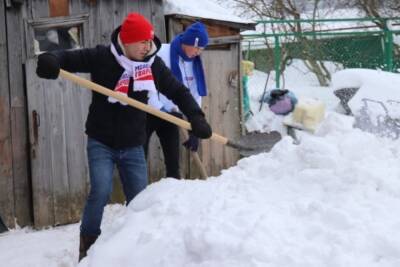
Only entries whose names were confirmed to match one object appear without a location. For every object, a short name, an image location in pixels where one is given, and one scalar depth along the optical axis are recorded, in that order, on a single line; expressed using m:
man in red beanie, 3.73
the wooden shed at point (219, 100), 6.54
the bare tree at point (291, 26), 12.58
